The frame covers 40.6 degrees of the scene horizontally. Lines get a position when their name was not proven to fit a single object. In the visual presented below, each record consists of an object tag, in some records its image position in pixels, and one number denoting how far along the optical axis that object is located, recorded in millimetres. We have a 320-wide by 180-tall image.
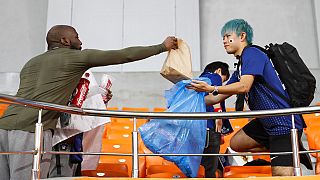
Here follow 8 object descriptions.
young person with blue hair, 2255
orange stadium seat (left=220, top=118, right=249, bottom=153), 4633
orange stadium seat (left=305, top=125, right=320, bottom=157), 3288
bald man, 2178
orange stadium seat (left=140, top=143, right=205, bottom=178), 2955
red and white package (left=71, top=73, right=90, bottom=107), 2521
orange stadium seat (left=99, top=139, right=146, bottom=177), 3391
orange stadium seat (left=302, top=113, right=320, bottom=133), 4391
